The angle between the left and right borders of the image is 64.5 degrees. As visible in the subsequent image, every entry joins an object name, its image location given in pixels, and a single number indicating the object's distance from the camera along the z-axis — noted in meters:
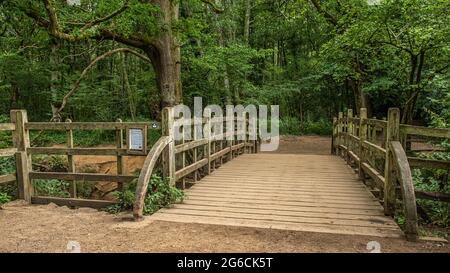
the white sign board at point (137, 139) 5.89
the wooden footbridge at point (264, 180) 4.83
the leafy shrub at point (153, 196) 5.50
